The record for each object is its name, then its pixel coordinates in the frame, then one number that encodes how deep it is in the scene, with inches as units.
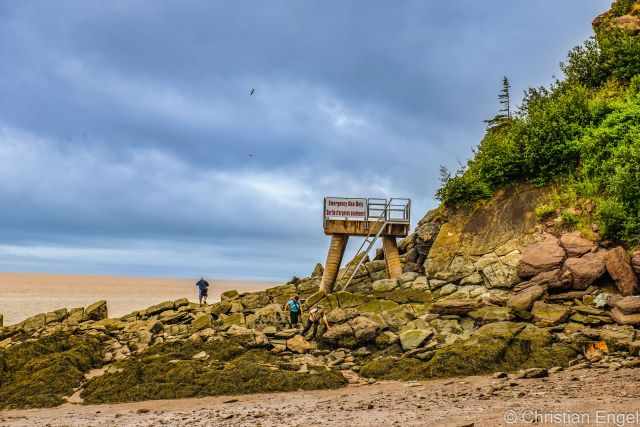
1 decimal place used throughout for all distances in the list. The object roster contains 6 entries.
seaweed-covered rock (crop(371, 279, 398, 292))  1047.0
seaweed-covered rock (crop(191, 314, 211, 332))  993.0
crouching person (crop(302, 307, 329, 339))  895.7
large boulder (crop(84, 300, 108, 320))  1181.8
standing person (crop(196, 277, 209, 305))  1416.1
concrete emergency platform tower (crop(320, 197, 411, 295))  1176.2
